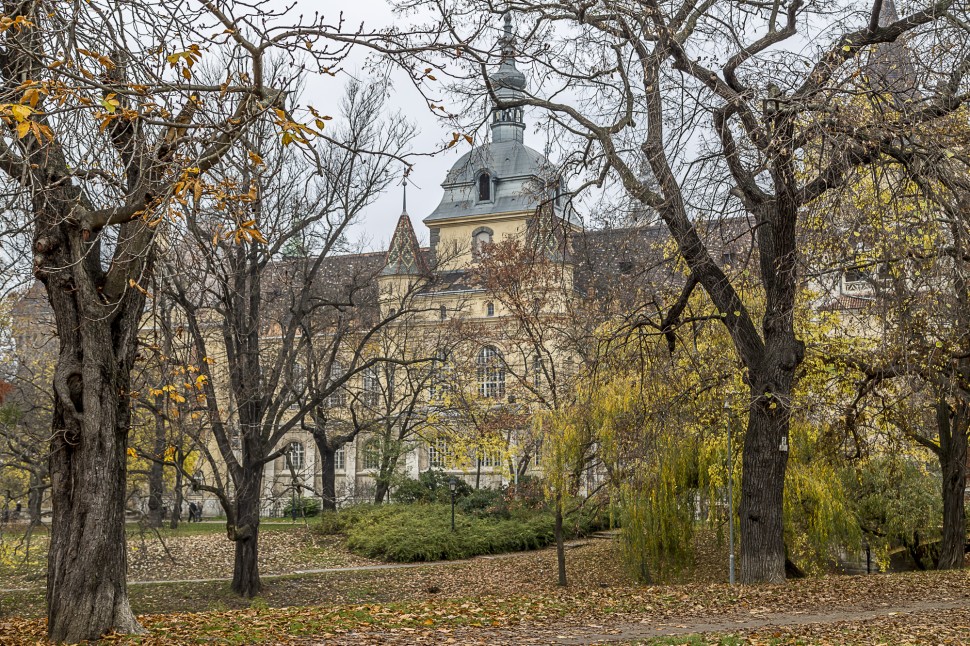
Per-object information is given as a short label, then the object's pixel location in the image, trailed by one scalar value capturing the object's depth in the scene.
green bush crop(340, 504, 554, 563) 29.62
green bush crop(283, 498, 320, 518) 41.55
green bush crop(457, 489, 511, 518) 33.88
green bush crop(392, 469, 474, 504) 36.97
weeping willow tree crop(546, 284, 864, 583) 16.89
